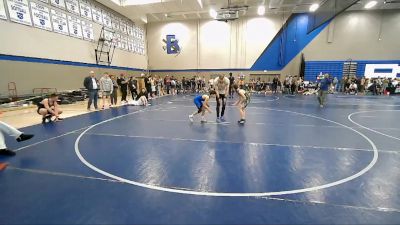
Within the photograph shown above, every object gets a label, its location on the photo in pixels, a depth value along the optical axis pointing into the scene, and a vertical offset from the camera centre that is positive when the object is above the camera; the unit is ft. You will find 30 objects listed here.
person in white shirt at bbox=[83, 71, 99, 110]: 31.91 -1.62
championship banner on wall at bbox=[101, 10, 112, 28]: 55.01 +14.45
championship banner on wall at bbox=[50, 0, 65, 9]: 40.27 +13.68
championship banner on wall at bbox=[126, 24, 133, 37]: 66.76 +14.11
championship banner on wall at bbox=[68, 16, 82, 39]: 44.60 +10.28
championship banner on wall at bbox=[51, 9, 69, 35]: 40.74 +10.47
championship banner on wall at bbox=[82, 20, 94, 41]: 48.31 +10.13
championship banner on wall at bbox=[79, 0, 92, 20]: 47.29 +14.62
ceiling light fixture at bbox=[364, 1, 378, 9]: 60.78 +18.80
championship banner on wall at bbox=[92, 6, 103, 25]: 51.18 +14.37
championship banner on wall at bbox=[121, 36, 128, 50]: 63.26 +9.61
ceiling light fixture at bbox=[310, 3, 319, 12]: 60.84 +18.49
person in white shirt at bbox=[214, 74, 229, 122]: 25.58 -1.59
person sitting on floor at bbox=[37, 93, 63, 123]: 24.35 -3.57
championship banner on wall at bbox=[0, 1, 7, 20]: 32.17 +9.73
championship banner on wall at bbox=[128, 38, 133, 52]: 67.72 +9.47
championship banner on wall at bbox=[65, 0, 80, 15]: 43.55 +14.18
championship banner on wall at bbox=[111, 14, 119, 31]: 58.39 +14.40
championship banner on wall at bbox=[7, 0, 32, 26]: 33.55 +10.36
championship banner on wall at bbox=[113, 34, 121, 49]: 59.41 +9.68
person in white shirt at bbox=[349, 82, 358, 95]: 64.34 -4.97
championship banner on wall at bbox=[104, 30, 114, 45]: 55.33 +10.20
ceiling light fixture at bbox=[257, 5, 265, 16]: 63.95 +19.07
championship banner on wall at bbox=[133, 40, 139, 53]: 71.10 +9.14
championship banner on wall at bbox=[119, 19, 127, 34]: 62.08 +14.16
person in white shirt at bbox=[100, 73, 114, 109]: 36.27 -1.42
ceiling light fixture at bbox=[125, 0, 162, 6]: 54.85 +18.27
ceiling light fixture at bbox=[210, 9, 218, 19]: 63.08 +17.96
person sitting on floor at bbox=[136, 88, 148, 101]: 40.62 -3.52
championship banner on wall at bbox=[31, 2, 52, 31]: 37.09 +10.56
